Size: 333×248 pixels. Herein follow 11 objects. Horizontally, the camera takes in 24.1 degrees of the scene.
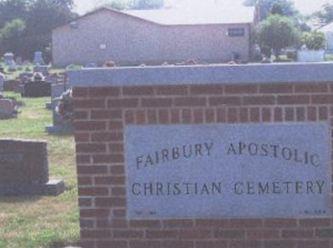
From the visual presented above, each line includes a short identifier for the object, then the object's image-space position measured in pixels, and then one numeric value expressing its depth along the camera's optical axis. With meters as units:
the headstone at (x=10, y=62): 66.49
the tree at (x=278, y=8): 91.19
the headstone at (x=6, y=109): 23.25
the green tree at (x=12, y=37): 88.81
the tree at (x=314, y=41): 73.75
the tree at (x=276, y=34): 71.88
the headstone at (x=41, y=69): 51.95
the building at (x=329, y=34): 91.98
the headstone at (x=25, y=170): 10.42
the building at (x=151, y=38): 73.25
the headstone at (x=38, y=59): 76.94
